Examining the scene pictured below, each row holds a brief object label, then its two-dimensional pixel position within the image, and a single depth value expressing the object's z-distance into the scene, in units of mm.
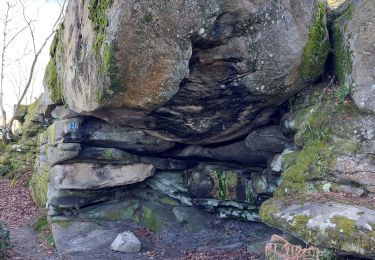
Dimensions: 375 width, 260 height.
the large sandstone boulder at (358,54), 7430
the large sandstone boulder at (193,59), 7254
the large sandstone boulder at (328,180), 5812
